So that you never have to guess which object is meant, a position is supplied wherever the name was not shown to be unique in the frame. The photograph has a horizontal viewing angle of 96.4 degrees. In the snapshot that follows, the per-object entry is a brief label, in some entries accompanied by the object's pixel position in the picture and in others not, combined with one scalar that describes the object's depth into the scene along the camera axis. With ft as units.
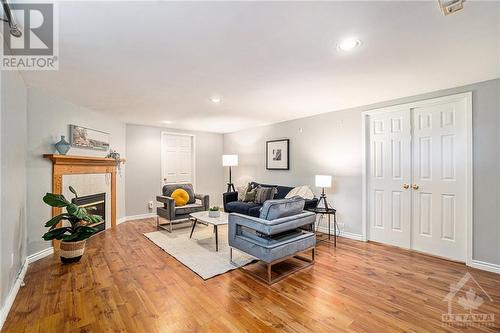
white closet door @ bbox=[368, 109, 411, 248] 11.61
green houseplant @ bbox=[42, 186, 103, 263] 9.27
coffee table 11.48
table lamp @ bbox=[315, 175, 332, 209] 12.89
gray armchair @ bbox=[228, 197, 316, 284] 8.30
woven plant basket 9.79
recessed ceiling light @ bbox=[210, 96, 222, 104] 11.43
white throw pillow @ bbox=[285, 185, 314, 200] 14.60
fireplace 13.02
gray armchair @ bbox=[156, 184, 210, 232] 14.52
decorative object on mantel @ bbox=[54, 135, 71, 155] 11.18
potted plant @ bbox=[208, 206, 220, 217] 12.79
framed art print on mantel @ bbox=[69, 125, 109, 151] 12.51
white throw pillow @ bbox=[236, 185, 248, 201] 17.43
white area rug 9.47
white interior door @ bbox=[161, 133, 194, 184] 20.11
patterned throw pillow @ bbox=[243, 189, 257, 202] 16.84
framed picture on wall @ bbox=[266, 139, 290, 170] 17.04
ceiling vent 4.67
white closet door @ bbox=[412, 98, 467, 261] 9.98
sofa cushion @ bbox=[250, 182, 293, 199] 15.94
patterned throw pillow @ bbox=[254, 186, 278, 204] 15.99
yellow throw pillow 15.46
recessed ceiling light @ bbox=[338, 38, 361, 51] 6.20
